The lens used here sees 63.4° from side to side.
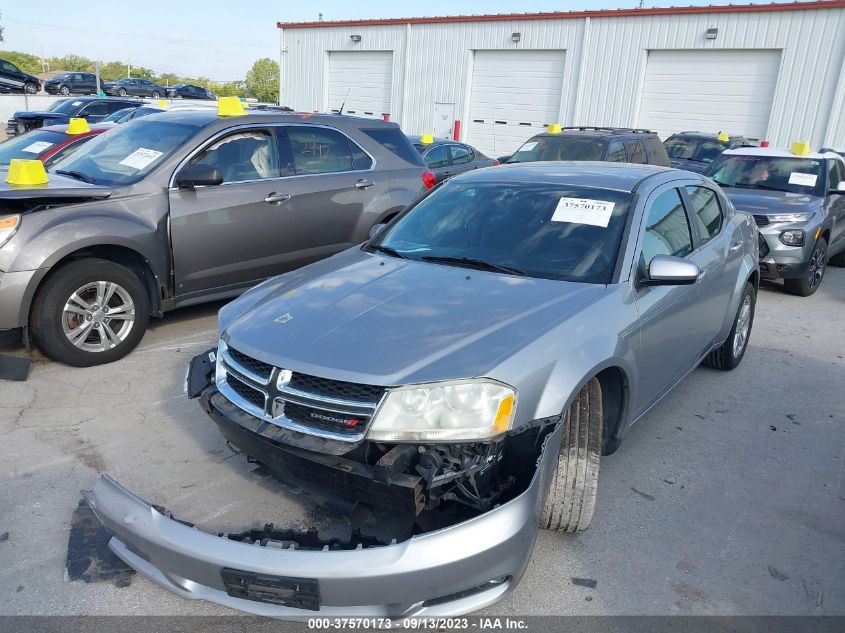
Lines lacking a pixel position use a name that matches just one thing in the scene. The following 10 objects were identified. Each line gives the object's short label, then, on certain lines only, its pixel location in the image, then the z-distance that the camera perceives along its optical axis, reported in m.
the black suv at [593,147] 10.08
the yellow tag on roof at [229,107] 5.85
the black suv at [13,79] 34.22
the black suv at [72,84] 37.75
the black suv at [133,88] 39.41
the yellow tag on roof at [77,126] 8.96
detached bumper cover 2.17
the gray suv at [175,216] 4.66
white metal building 17.95
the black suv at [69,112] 15.79
